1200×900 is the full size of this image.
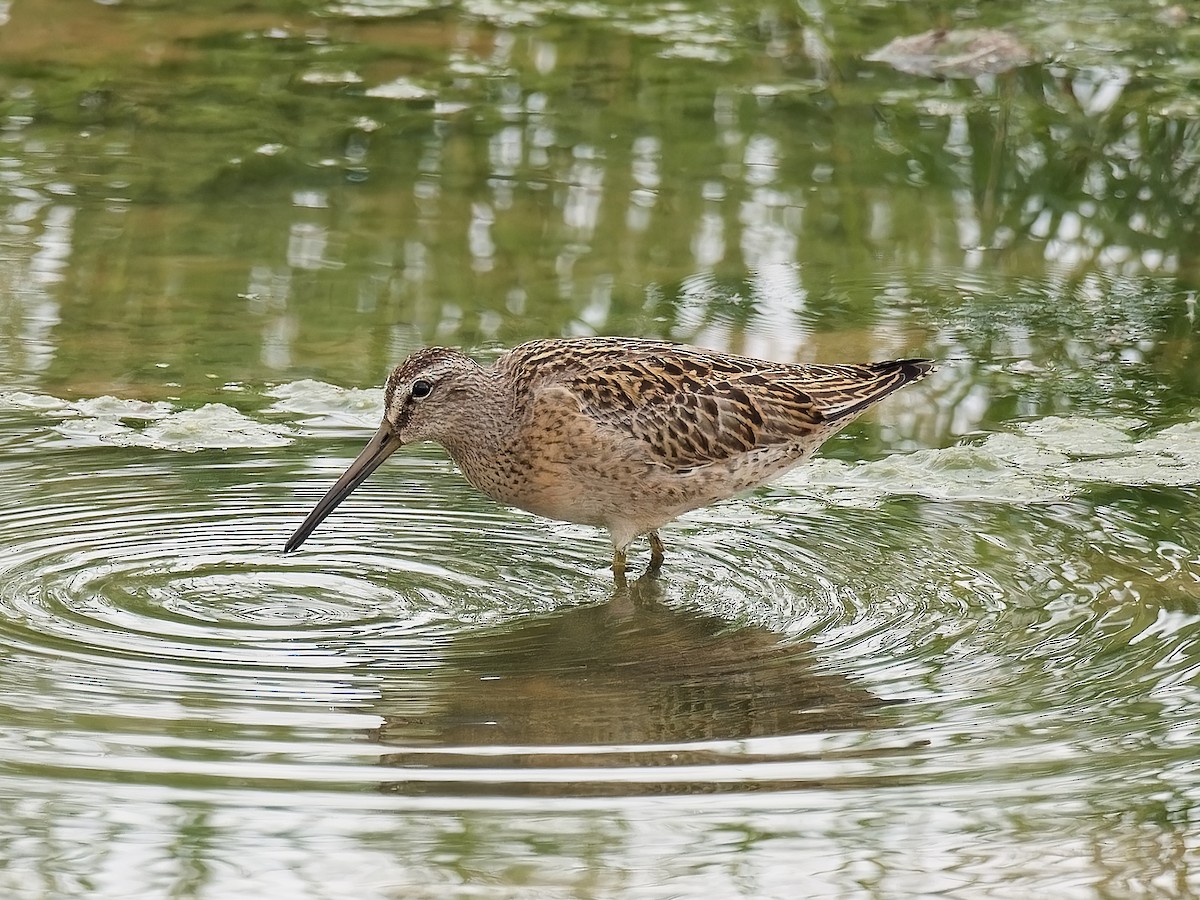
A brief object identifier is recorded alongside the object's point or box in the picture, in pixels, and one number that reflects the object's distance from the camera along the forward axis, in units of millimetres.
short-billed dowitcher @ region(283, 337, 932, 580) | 12281
